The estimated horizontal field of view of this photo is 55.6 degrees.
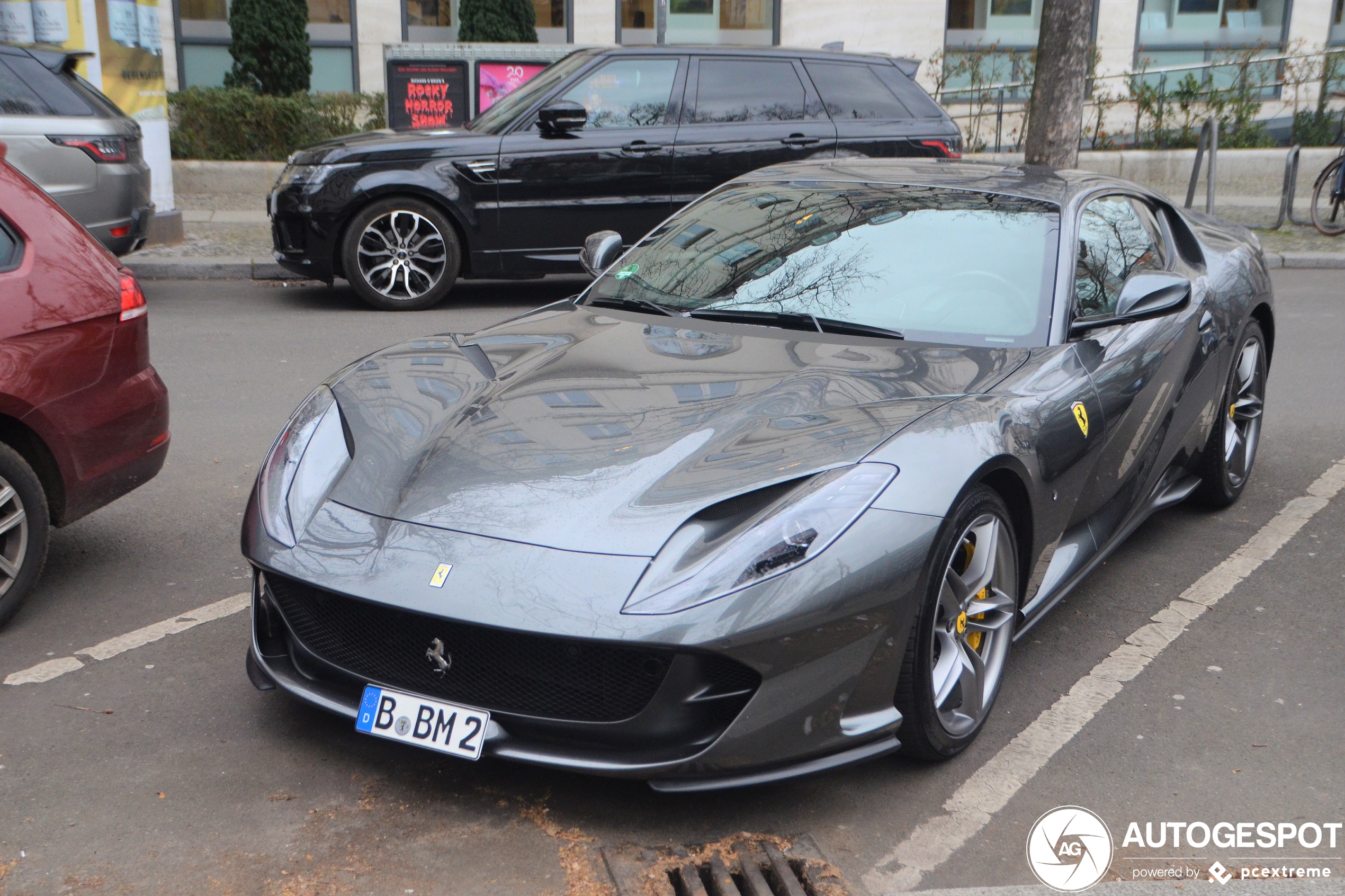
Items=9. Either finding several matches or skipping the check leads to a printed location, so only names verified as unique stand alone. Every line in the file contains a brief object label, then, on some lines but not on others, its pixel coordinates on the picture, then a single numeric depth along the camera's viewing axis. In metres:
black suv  9.19
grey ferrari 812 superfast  2.76
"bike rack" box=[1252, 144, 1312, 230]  13.73
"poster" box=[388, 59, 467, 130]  13.35
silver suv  8.88
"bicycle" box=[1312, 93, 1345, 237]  13.70
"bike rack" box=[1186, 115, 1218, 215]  13.12
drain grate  2.74
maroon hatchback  3.89
